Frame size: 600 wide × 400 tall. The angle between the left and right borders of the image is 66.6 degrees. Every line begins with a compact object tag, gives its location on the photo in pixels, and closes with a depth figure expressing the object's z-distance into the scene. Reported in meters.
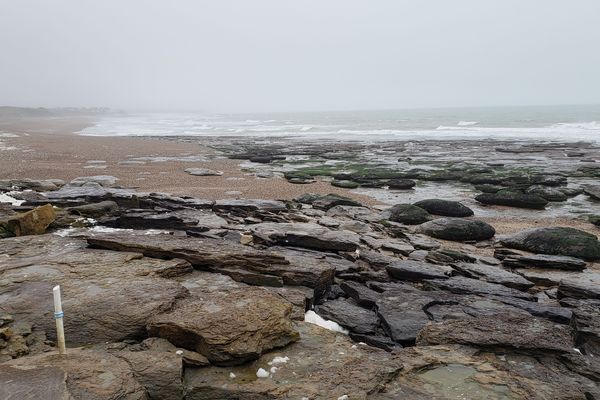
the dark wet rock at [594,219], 13.04
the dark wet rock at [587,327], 5.05
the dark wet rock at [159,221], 8.79
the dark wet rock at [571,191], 17.46
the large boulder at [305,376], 3.80
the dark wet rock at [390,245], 9.18
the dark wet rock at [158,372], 3.69
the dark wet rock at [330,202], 13.95
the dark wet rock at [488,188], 18.12
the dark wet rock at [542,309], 5.95
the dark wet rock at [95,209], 9.42
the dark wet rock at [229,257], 6.45
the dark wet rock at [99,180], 15.93
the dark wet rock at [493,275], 7.44
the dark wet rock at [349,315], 5.52
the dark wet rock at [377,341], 5.07
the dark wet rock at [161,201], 10.95
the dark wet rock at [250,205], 12.24
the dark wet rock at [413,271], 7.39
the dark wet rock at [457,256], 8.74
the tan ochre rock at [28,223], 7.77
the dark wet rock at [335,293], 6.54
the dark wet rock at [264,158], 28.20
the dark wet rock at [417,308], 5.46
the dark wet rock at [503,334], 4.79
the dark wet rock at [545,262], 8.38
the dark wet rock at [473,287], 6.85
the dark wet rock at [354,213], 12.62
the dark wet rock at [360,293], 6.25
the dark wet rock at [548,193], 16.69
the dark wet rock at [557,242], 9.23
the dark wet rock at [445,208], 13.95
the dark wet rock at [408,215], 12.58
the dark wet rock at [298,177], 20.10
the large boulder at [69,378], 3.29
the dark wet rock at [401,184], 19.33
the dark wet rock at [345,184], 19.38
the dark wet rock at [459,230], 10.96
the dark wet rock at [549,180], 19.27
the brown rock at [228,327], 4.18
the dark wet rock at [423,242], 9.62
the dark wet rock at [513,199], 15.46
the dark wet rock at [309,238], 8.56
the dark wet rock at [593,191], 16.73
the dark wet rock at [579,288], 6.84
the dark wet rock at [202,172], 21.39
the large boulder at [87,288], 4.55
